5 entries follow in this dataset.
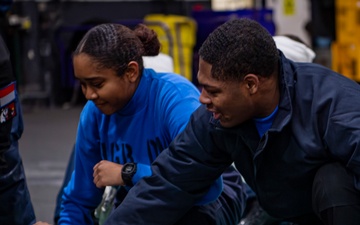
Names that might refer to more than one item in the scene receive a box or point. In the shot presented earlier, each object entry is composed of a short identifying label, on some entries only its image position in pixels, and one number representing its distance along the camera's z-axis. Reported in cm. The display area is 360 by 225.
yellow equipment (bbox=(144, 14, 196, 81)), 1159
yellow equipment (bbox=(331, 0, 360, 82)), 1153
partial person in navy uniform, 399
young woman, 335
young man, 278
